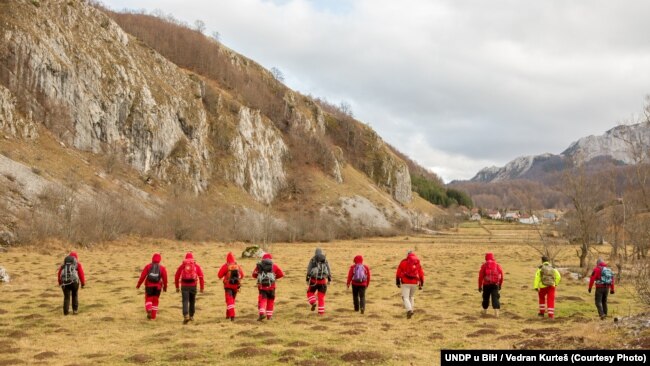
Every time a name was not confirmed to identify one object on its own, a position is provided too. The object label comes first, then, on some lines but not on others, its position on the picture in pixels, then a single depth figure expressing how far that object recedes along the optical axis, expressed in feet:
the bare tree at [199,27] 591.74
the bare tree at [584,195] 114.42
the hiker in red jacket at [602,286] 59.72
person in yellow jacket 59.67
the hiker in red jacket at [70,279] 58.65
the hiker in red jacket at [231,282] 57.26
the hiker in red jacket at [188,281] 55.93
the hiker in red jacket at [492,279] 60.75
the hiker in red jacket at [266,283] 55.98
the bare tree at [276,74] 595.72
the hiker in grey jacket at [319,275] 60.75
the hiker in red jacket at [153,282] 57.36
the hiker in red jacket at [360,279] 62.23
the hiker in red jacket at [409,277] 59.62
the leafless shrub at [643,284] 45.89
